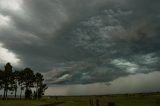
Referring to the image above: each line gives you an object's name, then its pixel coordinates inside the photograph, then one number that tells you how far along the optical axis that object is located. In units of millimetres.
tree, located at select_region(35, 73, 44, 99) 73592
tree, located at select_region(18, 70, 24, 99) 68427
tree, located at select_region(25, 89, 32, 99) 66076
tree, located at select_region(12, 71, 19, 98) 65190
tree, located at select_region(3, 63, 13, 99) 61608
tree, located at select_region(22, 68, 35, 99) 69153
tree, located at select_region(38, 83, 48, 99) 73556
